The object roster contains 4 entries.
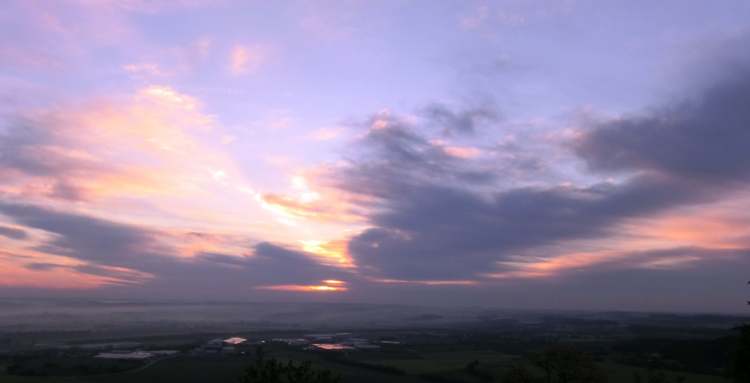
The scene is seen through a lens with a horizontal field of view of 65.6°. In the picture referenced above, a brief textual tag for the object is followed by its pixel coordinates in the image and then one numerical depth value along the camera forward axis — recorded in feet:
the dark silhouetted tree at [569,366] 97.71
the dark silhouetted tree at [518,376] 96.09
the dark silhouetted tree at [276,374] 65.98
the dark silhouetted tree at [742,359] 97.55
